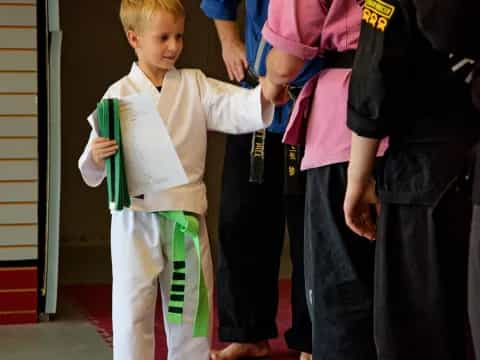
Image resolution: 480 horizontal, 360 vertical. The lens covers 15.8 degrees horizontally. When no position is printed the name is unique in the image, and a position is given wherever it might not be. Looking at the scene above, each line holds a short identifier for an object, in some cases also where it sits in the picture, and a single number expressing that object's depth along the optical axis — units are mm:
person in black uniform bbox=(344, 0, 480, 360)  3906
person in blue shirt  5377
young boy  4960
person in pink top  4230
